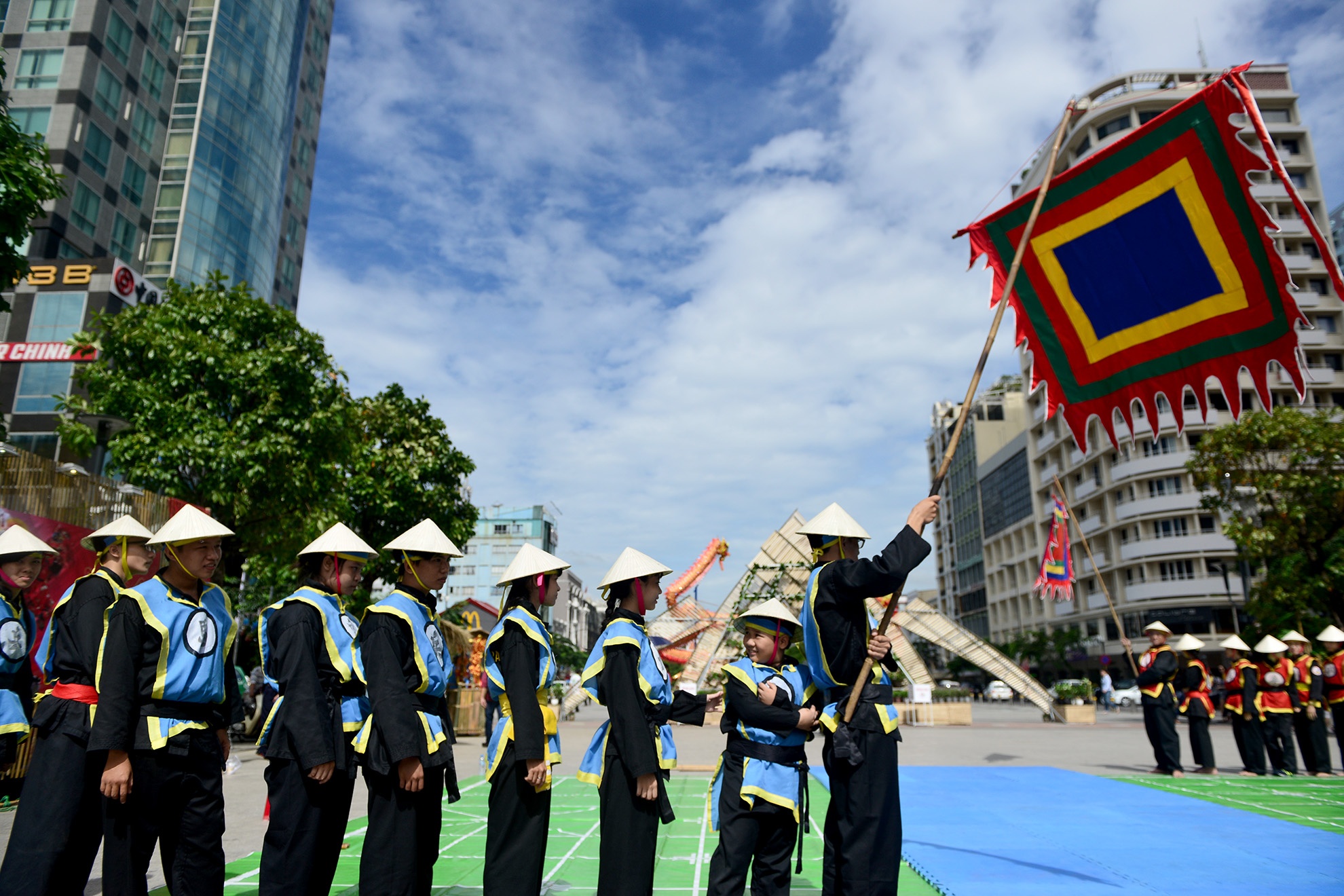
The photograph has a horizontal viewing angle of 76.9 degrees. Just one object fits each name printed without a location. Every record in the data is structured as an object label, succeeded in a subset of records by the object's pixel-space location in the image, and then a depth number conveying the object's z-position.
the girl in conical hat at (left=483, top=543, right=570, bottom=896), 4.29
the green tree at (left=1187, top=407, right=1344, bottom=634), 22.78
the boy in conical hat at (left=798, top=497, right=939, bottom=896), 4.35
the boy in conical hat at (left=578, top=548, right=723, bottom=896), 4.26
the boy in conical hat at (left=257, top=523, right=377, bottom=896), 4.32
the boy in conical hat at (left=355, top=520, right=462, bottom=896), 4.17
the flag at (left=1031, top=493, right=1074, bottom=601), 19.94
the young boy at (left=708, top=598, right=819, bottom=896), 4.62
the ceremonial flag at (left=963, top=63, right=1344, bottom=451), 6.60
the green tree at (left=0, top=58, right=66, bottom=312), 10.20
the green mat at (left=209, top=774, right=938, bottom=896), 5.90
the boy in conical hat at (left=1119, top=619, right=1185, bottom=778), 12.21
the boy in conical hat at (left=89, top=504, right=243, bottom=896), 4.04
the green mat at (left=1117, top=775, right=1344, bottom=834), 8.81
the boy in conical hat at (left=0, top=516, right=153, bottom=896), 4.14
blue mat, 5.93
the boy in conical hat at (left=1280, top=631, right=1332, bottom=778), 12.38
